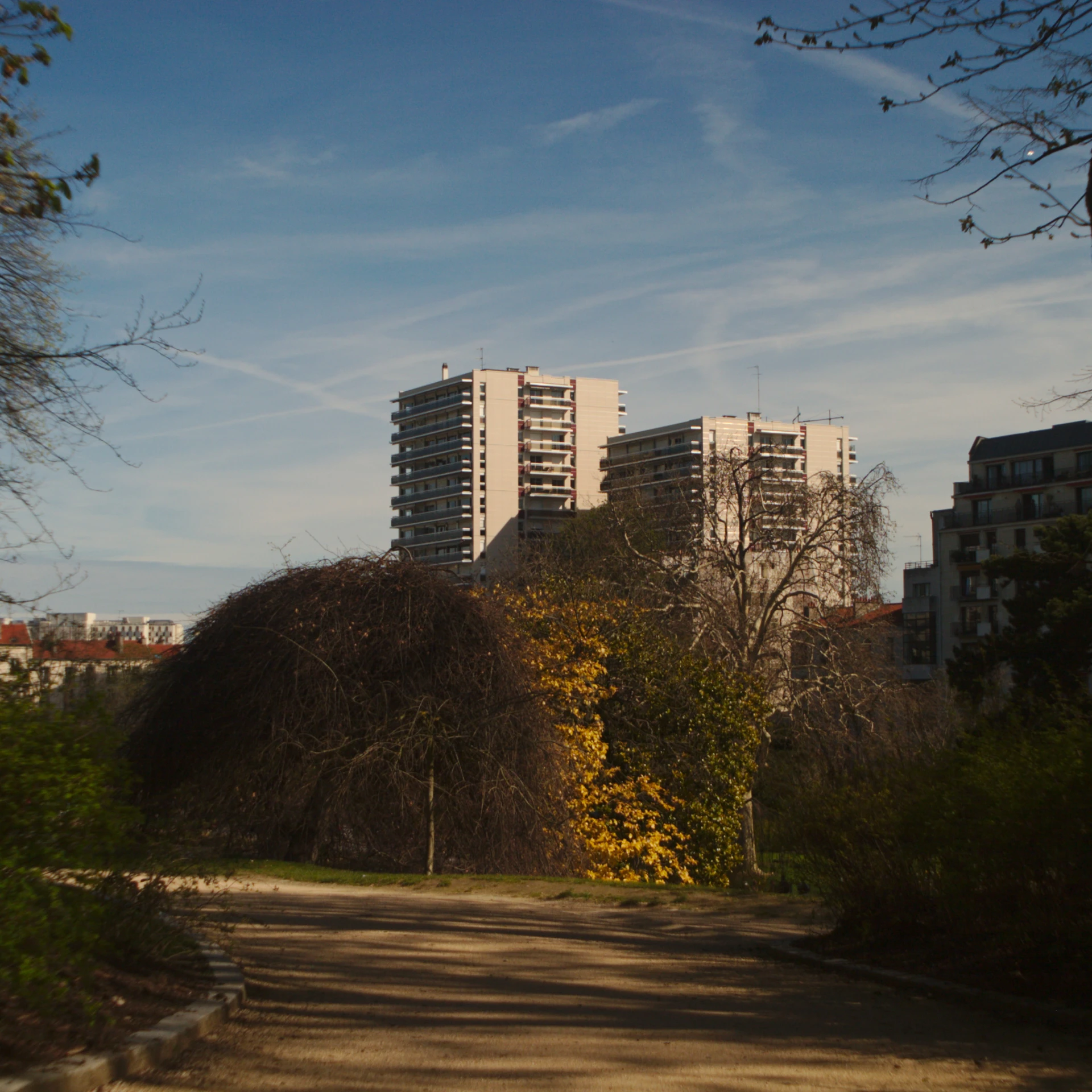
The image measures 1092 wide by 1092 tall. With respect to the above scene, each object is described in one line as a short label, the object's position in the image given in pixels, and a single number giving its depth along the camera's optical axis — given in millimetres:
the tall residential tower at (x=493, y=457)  116188
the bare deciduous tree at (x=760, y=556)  23859
